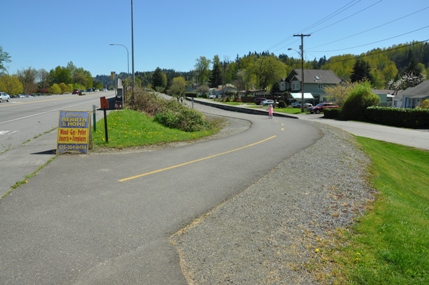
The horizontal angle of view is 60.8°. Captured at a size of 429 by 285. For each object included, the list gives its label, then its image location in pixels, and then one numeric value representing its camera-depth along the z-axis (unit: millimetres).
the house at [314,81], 89562
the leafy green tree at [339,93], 49044
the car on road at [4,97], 48472
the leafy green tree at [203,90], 143425
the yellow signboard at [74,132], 11891
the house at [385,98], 78400
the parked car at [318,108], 51356
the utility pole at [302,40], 50875
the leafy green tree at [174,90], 88238
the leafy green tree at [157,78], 149125
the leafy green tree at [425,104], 40144
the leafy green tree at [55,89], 134800
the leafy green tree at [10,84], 101606
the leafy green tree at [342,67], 155750
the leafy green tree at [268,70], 102750
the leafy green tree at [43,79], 152750
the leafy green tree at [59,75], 160625
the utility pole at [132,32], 28375
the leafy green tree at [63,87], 146875
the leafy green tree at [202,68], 164500
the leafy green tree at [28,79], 124269
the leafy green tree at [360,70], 96062
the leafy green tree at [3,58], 81762
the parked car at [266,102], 74944
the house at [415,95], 52950
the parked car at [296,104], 71875
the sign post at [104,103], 13084
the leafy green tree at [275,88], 98500
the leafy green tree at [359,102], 39625
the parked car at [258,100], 80800
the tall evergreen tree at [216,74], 160000
